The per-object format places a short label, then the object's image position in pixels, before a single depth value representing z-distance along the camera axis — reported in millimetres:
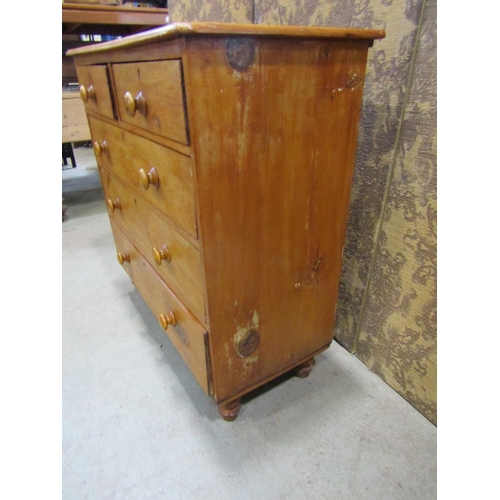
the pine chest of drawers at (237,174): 571
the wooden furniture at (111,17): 1933
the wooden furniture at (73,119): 2125
